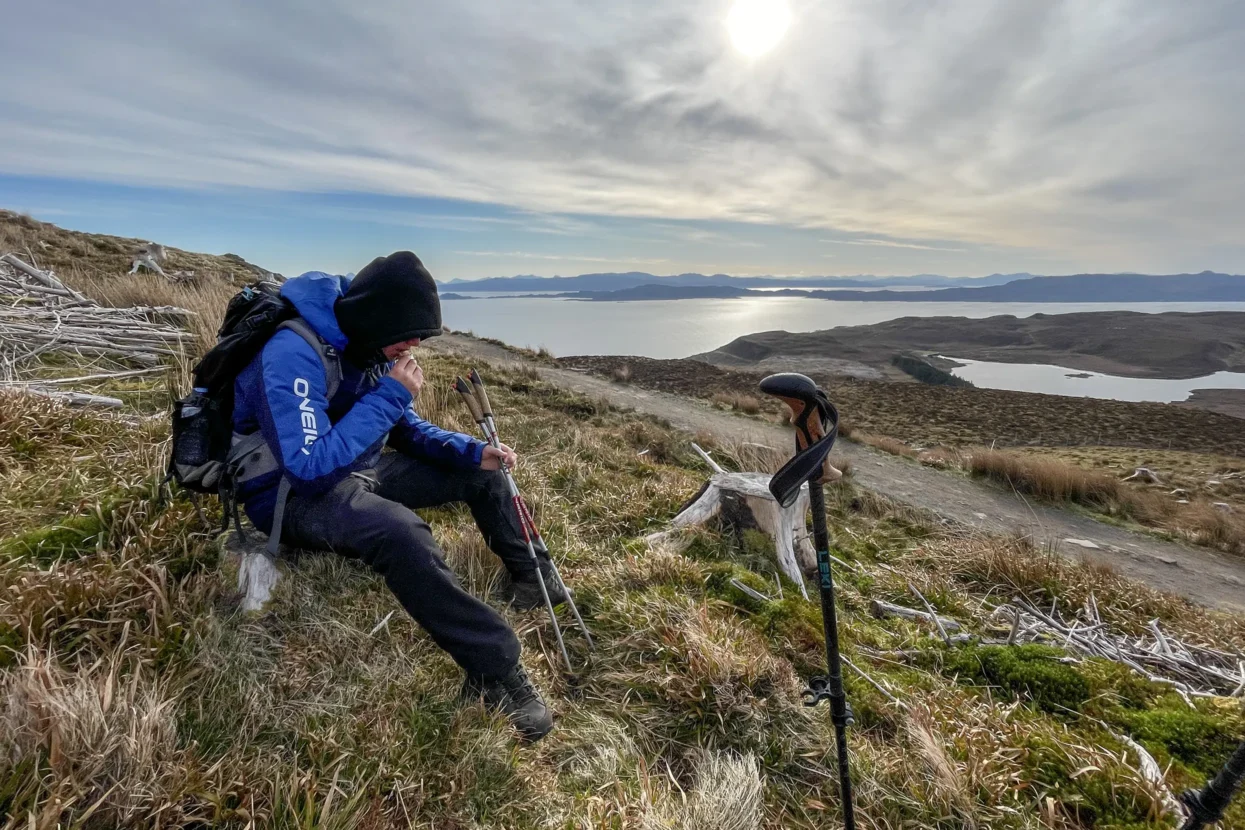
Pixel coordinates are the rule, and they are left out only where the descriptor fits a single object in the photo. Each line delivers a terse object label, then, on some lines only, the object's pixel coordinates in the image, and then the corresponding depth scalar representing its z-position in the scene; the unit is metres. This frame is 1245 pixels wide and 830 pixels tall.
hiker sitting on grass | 2.39
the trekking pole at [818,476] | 1.52
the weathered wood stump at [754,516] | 4.61
